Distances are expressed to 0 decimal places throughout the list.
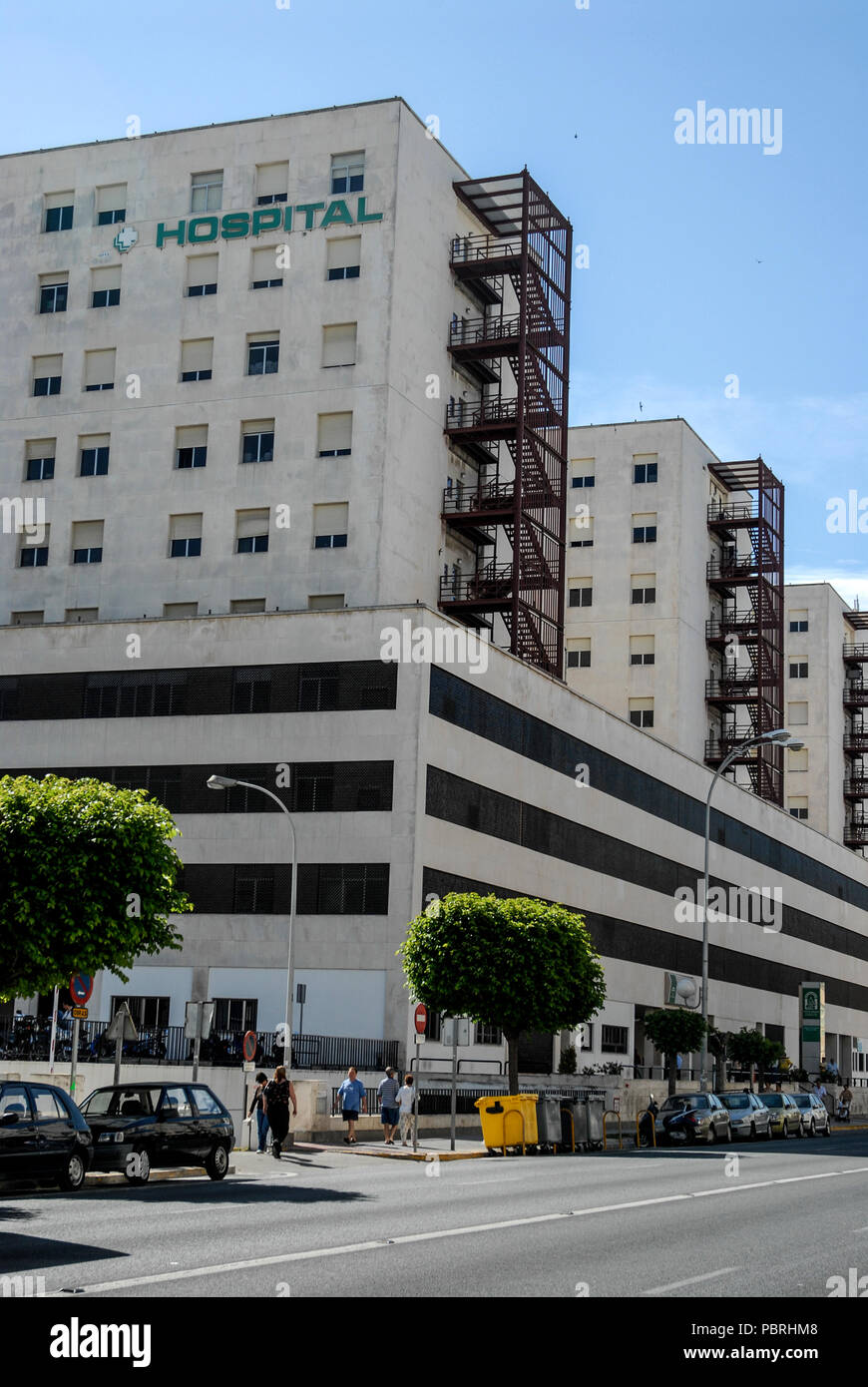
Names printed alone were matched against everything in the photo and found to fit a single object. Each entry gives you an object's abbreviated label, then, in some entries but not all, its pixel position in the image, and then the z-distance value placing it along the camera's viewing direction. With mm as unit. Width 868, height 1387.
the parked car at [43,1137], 19938
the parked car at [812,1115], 48219
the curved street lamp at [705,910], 48406
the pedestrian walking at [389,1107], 35656
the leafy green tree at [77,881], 26453
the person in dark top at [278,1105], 29828
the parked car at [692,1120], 38875
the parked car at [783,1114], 45438
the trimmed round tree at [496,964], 39062
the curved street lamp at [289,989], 38647
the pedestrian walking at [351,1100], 34719
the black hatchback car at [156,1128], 23281
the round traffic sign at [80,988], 27766
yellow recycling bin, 34125
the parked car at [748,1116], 42094
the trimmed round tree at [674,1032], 54844
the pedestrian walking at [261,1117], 31391
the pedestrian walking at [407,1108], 35531
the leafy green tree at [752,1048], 64500
